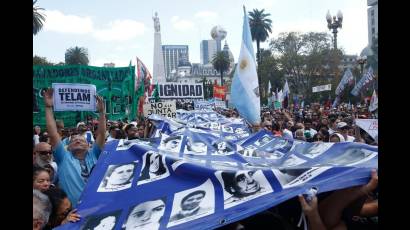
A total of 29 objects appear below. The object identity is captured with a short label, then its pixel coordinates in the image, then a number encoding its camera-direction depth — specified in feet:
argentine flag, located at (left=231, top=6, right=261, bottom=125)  34.65
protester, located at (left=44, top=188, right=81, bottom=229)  10.94
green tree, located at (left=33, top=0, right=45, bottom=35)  129.24
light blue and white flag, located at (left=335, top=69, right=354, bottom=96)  54.75
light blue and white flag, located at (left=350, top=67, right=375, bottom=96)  46.03
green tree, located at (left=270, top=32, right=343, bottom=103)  195.72
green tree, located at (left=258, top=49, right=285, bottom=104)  212.23
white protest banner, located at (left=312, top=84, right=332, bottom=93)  73.71
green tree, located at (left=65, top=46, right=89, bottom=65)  230.27
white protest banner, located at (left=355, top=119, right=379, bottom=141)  21.15
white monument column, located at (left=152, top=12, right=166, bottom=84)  311.39
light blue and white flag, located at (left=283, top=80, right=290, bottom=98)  75.66
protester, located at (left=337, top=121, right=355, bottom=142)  26.62
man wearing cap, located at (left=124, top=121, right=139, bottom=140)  25.38
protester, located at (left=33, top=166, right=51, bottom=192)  11.69
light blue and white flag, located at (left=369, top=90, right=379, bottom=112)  32.19
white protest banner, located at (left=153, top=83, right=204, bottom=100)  65.59
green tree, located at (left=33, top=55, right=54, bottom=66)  167.66
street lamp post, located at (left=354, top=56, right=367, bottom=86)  83.82
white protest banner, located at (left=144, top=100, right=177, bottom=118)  45.19
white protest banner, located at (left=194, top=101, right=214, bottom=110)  88.43
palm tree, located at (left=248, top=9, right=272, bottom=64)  222.28
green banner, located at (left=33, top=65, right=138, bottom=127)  46.09
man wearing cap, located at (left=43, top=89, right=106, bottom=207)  14.67
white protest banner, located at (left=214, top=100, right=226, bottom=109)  91.38
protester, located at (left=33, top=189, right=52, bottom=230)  10.21
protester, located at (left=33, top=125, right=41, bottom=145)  36.63
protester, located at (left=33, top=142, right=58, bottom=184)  15.17
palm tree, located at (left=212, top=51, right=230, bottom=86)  304.09
